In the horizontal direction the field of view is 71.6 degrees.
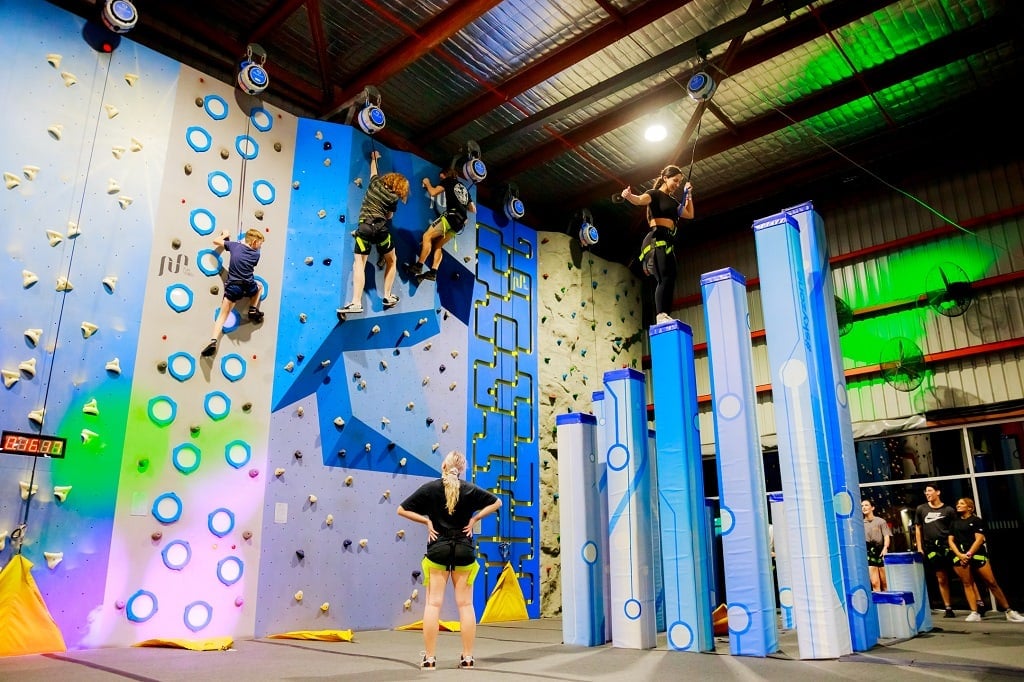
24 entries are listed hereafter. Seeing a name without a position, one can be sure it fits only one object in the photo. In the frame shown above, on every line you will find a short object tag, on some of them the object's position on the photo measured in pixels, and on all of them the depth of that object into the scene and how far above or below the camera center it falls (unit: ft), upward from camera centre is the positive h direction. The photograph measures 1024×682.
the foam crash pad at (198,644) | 19.07 -3.06
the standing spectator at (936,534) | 27.48 -0.32
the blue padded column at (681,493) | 18.03 +0.87
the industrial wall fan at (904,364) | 31.60 +7.02
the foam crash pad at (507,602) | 29.27 -3.05
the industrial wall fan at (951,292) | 31.48 +10.12
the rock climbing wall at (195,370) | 19.74 +5.04
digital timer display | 18.61 +2.17
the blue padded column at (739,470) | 17.11 +1.39
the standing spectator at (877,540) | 29.32 -0.57
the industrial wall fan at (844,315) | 32.24 +9.28
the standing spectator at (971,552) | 26.12 -0.95
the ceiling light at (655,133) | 30.07 +16.23
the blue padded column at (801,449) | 16.16 +1.80
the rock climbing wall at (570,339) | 33.73 +9.78
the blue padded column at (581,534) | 20.10 -0.21
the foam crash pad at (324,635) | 21.57 -3.23
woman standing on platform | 22.57 +8.95
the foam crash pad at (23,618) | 17.56 -2.17
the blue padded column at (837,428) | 17.20 +2.40
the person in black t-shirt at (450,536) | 15.31 -0.19
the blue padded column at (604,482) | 21.06 +1.31
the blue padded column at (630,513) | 18.99 +0.37
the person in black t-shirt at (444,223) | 29.27 +12.17
